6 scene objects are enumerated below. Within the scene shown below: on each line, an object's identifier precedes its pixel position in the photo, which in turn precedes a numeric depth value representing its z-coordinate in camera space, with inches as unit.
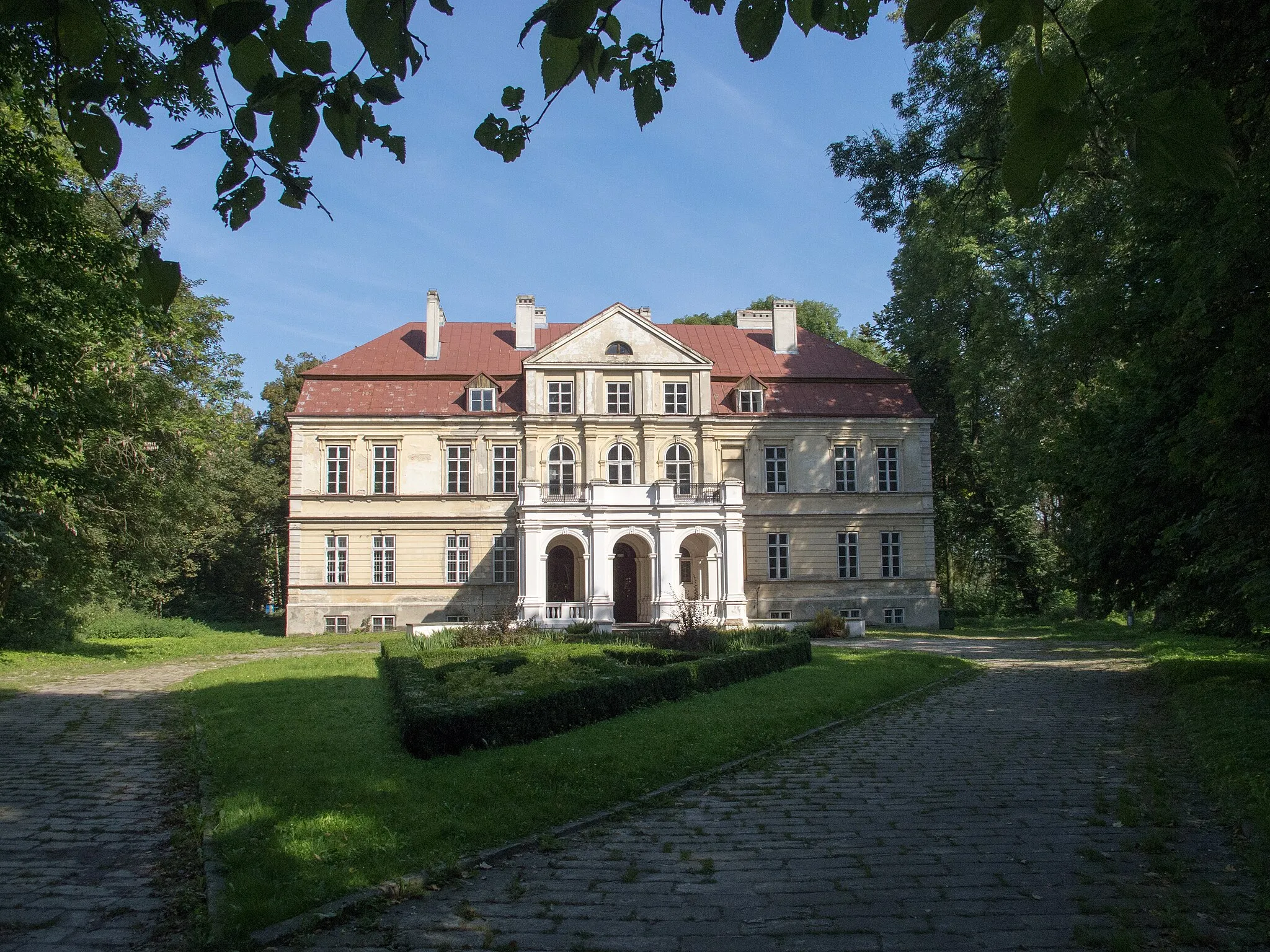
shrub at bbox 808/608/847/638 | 1143.0
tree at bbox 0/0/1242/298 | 79.4
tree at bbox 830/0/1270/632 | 335.0
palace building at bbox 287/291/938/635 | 1422.2
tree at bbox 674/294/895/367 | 2242.9
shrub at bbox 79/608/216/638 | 1182.9
